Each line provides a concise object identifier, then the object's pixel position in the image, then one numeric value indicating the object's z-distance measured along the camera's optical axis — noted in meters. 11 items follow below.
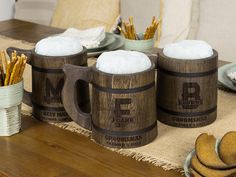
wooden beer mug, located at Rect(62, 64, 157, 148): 0.82
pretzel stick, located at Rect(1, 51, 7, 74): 0.90
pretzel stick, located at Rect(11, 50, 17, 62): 0.89
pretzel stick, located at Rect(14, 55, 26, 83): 0.89
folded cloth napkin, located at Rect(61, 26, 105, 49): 1.42
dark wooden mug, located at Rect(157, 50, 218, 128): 0.90
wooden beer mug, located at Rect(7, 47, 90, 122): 0.96
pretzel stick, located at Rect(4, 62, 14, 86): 0.89
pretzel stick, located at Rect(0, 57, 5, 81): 0.91
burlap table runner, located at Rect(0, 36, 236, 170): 0.83
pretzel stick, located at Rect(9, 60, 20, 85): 0.89
